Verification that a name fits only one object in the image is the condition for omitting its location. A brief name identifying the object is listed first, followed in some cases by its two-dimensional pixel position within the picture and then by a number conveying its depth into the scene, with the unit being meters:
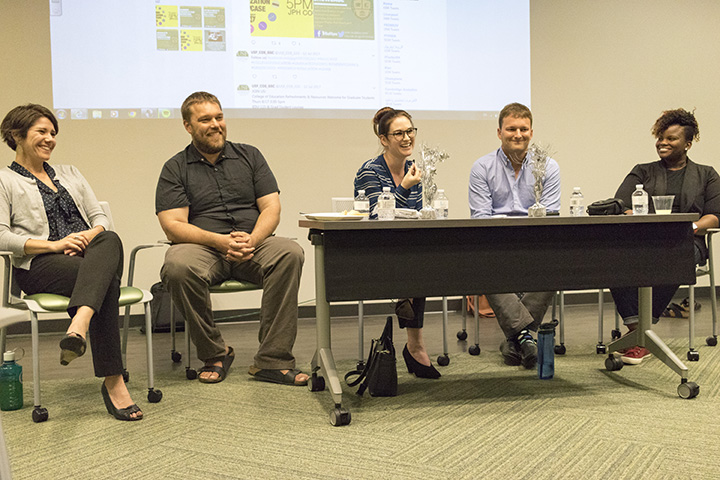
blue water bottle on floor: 2.65
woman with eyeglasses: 2.76
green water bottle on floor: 2.37
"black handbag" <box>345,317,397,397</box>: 2.44
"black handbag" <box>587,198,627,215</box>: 2.44
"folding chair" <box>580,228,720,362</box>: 3.00
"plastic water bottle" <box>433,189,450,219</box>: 2.53
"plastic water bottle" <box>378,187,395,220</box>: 2.40
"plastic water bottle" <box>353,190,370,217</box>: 2.50
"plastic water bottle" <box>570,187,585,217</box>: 2.45
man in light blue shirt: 2.98
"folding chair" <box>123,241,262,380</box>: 2.79
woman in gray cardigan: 2.23
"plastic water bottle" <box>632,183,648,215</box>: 2.50
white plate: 2.30
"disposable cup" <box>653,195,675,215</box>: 2.55
